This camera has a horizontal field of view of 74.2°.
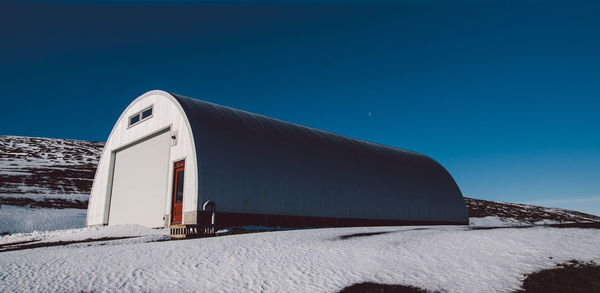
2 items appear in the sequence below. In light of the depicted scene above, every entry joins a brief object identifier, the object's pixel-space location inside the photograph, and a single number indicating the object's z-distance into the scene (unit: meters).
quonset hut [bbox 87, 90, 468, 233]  18.41
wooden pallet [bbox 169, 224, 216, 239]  15.47
